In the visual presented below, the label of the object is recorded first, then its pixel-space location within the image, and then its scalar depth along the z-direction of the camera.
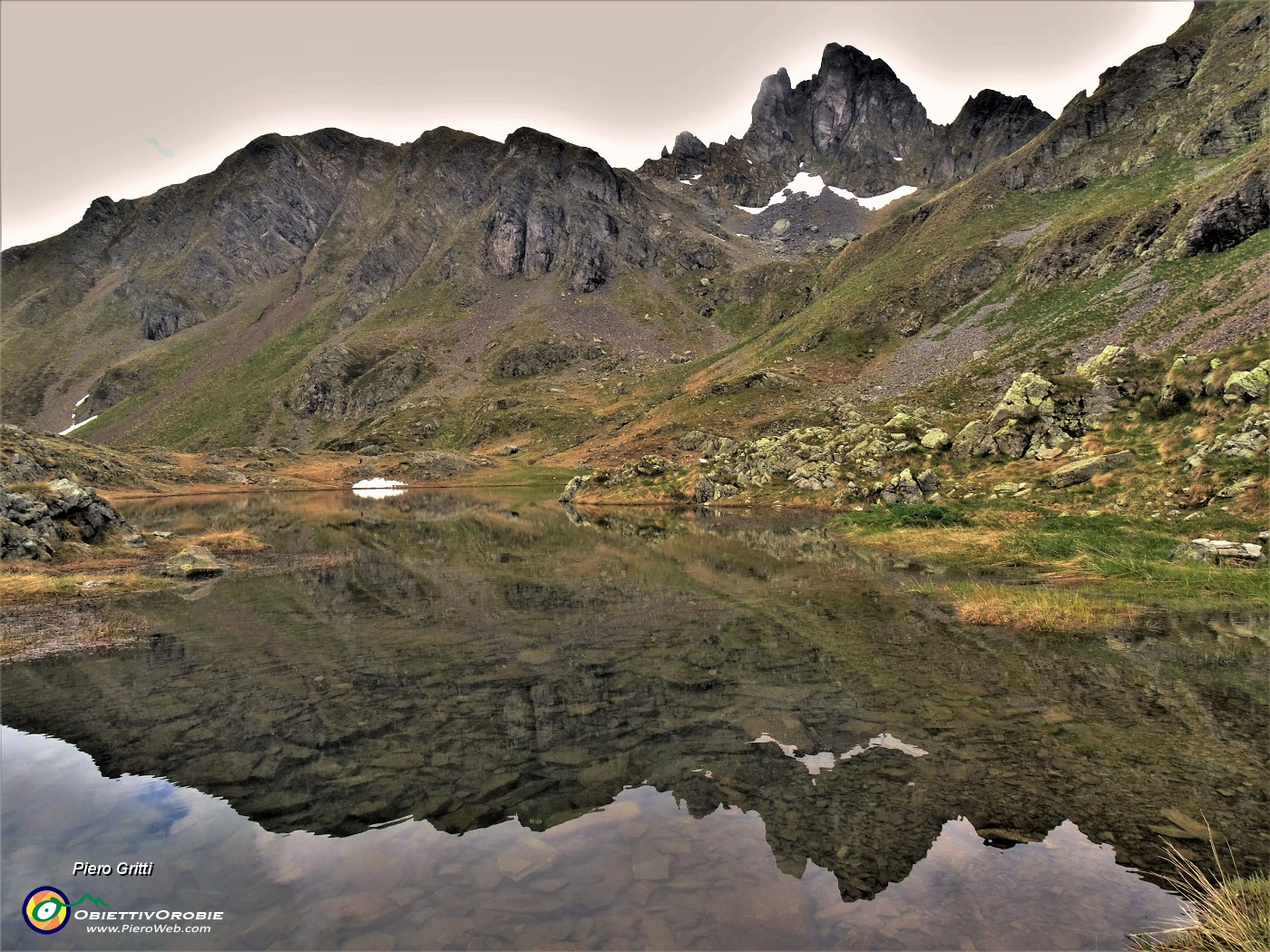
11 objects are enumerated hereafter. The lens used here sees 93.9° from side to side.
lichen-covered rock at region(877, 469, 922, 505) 44.53
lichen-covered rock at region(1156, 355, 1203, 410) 33.78
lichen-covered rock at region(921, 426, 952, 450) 49.94
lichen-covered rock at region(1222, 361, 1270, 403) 29.42
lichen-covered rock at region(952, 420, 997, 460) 45.38
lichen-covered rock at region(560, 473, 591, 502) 79.31
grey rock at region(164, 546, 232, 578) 29.19
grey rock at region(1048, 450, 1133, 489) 33.19
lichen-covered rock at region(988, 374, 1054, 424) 43.81
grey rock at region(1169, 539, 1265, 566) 20.56
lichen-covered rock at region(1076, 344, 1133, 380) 43.62
